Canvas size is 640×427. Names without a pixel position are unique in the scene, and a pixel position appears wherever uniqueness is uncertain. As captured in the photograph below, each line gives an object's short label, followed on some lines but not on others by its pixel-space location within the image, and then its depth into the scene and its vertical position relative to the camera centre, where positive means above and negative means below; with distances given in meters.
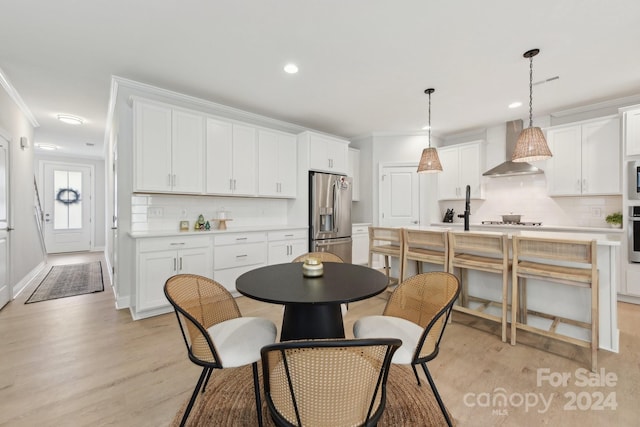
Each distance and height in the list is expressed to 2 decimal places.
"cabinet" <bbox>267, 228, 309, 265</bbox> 4.03 -0.48
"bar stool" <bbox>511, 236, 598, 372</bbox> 2.03 -0.46
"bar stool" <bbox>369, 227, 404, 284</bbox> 3.25 -0.37
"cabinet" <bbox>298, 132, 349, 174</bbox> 4.61 +1.01
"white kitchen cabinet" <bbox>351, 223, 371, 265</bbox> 5.17 -0.58
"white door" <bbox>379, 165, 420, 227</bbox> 5.38 +0.30
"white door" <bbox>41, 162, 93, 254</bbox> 7.23 +0.18
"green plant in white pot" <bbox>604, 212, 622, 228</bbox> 3.73 -0.10
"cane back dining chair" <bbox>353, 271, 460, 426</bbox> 1.40 -0.64
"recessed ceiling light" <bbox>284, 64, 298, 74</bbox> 2.95 +1.52
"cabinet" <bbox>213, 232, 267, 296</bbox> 3.51 -0.55
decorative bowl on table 1.78 -0.35
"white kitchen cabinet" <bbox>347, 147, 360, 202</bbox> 5.64 +0.84
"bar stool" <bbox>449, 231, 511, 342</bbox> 2.45 -0.45
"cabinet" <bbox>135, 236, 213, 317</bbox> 2.96 -0.56
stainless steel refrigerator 4.55 -0.03
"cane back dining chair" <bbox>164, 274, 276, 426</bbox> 1.36 -0.65
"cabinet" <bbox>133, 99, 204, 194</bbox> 3.16 +0.76
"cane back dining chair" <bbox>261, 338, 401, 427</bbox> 0.90 -0.56
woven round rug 1.57 -1.13
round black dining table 1.39 -0.41
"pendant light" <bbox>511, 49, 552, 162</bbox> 2.55 +0.60
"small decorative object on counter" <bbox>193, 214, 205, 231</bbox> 3.78 -0.15
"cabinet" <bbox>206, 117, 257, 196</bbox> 3.71 +0.74
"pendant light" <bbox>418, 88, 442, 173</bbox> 3.29 +0.58
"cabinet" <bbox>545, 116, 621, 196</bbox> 3.72 +0.73
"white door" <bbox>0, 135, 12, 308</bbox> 3.34 -0.10
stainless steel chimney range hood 4.38 +0.73
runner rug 3.86 -1.09
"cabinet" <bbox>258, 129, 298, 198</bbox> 4.22 +0.75
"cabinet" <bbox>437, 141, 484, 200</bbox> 5.09 +0.78
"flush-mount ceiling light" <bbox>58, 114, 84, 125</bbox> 4.48 +1.52
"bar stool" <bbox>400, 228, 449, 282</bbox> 2.84 -0.39
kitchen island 2.18 -0.74
